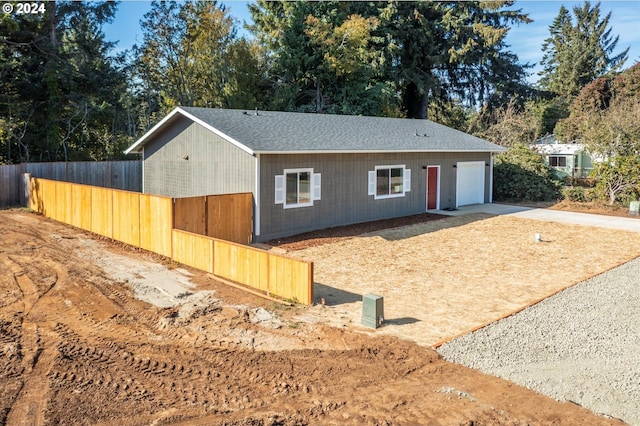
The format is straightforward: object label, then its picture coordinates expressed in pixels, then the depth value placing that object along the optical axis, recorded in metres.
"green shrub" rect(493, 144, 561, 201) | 24.75
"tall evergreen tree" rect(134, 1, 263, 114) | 33.59
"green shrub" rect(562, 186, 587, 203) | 23.68
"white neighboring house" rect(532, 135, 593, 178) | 30.16
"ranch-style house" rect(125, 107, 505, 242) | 14.91
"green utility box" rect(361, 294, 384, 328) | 7.89
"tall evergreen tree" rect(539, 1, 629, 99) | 51.84
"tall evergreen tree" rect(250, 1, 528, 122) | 31.34
